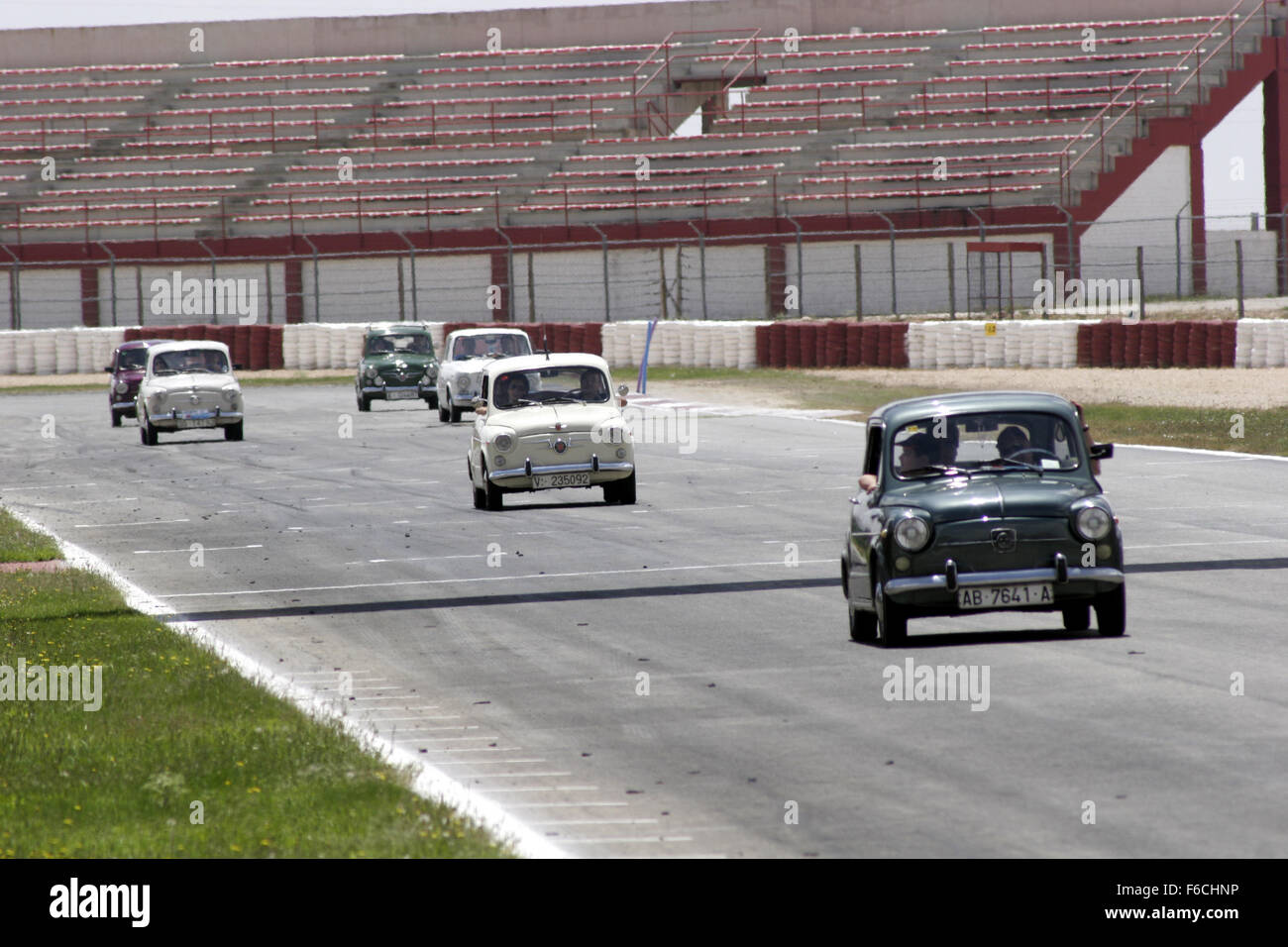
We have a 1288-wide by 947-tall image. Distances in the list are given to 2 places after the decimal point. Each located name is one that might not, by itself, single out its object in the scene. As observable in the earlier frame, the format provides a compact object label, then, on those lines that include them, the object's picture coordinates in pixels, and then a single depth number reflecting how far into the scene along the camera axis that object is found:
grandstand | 56.31
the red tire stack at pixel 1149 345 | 38.59
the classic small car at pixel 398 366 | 39.44
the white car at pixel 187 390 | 32.41
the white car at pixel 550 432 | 21.16
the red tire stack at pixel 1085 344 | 39.56
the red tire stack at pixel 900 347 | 43.31
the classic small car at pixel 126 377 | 38.00
